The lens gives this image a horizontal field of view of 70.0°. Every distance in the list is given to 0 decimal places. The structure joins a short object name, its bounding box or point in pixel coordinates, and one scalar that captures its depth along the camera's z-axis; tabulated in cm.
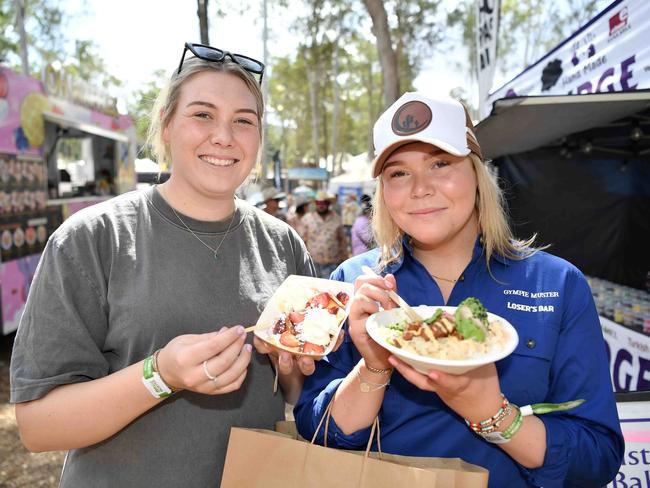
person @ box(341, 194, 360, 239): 1505
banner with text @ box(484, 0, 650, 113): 363
